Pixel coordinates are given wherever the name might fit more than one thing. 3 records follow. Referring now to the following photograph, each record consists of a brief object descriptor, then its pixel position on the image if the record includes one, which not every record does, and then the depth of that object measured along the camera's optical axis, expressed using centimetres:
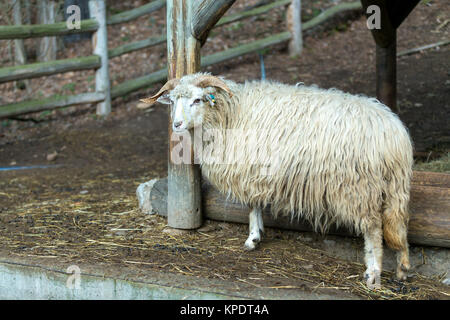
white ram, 368
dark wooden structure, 566
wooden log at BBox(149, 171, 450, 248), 402
